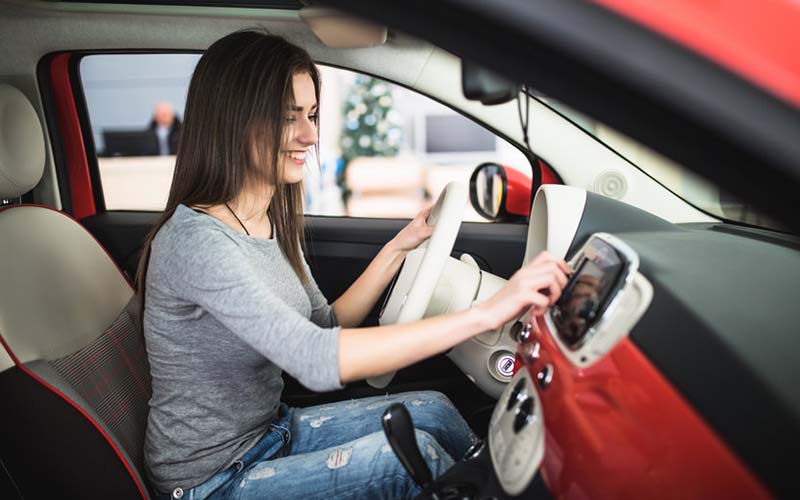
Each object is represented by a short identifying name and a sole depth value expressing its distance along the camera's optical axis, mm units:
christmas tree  6953
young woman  1047
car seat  1079
